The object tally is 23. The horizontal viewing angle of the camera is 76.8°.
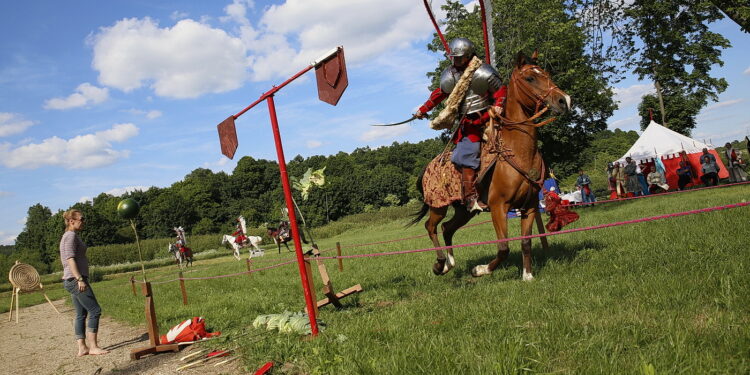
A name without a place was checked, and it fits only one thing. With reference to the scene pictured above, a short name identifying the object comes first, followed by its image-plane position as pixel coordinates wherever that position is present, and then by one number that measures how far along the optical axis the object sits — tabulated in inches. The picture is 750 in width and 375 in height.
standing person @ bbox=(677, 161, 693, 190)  869.2
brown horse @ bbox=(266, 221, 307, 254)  1160.8
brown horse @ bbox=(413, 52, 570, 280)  262.1
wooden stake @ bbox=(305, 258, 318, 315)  220.1
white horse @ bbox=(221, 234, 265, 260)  1207.7
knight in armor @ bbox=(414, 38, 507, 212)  269.7
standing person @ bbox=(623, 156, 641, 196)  879.1
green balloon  293.5
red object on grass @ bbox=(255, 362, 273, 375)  167.5
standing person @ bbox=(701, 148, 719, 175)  804.0
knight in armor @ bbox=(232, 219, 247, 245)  1211.2
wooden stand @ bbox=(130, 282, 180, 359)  247.9
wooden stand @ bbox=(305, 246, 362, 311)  247.6
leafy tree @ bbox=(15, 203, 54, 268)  2973.9
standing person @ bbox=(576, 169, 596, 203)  833.5
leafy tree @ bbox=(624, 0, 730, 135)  1099.3
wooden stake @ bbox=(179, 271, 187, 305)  428.5
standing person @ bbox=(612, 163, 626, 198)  903.7
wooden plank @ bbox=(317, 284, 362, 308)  260.1
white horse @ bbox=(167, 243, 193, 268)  1214.9
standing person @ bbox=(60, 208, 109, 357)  281.6
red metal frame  205.8
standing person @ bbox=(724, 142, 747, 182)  853.8
